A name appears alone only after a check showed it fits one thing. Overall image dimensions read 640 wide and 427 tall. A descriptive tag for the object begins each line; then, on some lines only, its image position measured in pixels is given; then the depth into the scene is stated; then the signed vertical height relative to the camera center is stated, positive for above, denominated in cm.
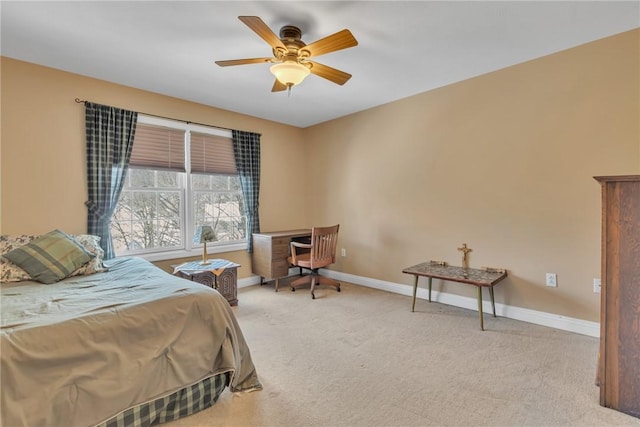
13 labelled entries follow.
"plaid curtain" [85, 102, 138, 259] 305 +53
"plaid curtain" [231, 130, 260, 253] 427 +57
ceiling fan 197 +110
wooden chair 376 -58
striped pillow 226 -34
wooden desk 406 -57
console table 276 -63
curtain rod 301 +111
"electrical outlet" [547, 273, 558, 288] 277 -64
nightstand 325 -68
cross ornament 329 -48
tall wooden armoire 161 -47
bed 125 -66
